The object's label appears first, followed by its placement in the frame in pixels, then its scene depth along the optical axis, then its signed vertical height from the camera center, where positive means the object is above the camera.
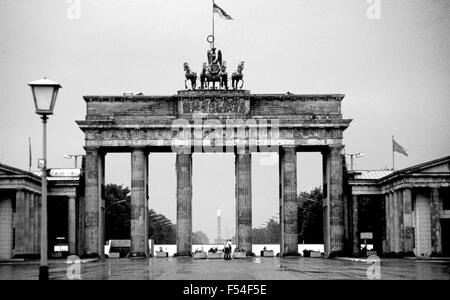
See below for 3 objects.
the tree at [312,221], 139.25 +0.44
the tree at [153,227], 184.65 -0.43
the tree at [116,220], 139.50 +0.91
